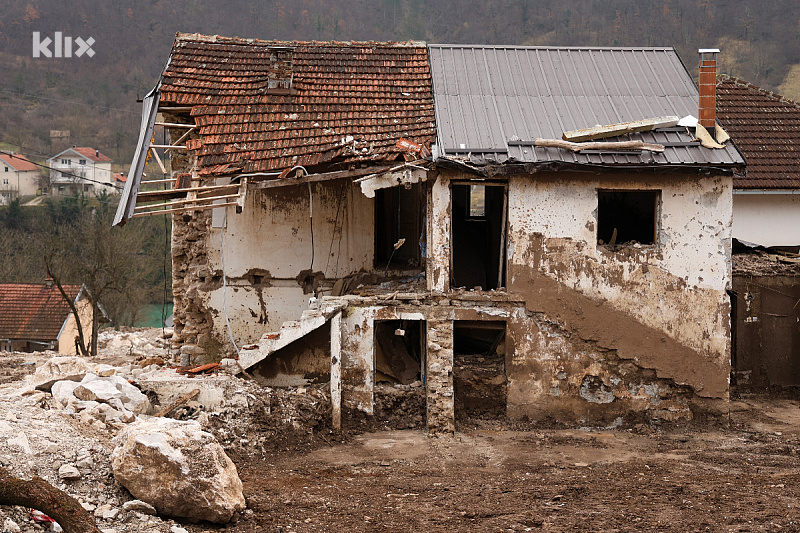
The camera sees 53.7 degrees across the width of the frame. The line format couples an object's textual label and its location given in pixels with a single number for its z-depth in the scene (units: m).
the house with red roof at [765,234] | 15.84
